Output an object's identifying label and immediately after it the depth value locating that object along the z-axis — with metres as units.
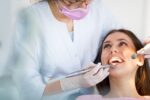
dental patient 1.42
